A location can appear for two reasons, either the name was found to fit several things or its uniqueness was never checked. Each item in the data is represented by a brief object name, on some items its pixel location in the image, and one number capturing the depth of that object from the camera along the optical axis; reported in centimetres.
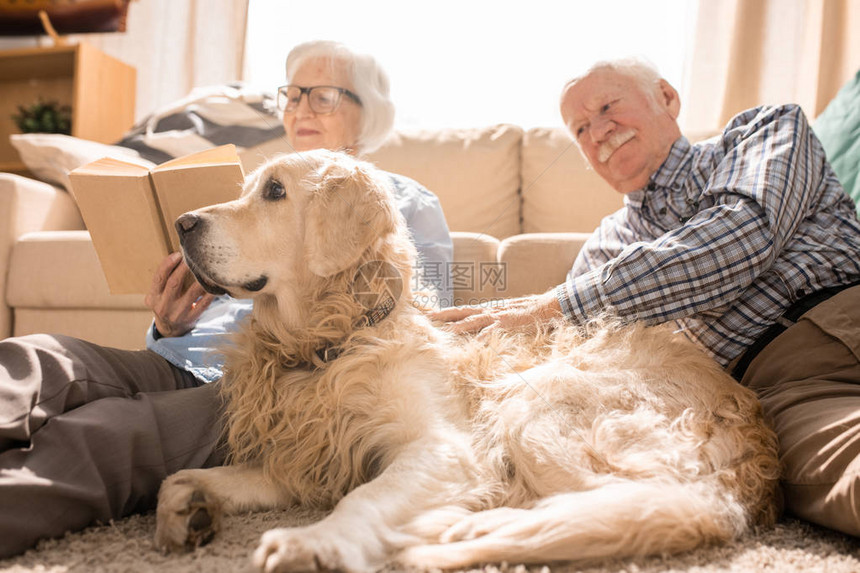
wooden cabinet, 416
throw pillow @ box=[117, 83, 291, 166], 347
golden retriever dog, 106
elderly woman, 109
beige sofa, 255
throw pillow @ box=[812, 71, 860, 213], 223
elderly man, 142
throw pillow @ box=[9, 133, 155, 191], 309
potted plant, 429
